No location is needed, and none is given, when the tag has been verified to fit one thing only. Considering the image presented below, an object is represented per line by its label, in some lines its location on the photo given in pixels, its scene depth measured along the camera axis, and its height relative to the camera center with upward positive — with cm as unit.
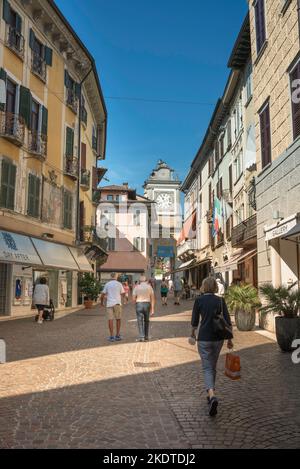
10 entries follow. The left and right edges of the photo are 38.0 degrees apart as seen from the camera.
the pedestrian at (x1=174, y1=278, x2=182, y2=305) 2827 -9
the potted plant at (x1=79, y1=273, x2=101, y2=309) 2542 -9
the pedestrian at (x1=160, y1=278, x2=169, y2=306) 2811 -35
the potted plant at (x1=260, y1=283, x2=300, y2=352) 904 -52
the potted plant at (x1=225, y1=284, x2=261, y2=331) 1295 -54
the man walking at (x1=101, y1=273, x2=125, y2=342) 1106 -32
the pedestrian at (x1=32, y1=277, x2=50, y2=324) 1523 -34
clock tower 7800 +1614
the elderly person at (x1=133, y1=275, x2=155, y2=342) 1101 -44
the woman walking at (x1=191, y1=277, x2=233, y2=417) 531 -53
